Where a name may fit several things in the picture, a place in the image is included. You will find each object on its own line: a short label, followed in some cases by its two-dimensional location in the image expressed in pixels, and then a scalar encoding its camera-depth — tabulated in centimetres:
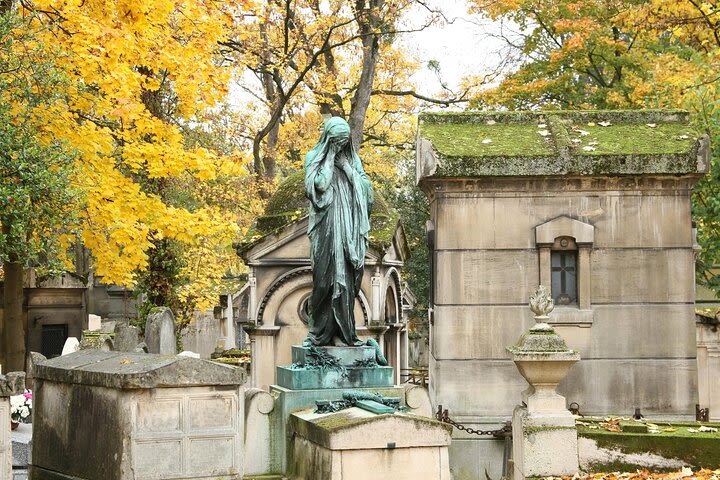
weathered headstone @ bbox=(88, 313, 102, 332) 2415
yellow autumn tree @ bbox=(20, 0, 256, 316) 1465
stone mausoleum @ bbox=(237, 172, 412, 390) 1519
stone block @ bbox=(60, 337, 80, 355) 1753
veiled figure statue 892
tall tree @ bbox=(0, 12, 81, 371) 1275
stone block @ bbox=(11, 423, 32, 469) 1081
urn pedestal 905
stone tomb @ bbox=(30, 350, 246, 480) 737
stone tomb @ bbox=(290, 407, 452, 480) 730
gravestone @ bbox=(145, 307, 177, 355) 1642
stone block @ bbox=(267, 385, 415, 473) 864
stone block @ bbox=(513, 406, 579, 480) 902
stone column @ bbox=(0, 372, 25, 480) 757
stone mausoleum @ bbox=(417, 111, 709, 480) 1211
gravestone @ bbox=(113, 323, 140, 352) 1645
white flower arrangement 1249
